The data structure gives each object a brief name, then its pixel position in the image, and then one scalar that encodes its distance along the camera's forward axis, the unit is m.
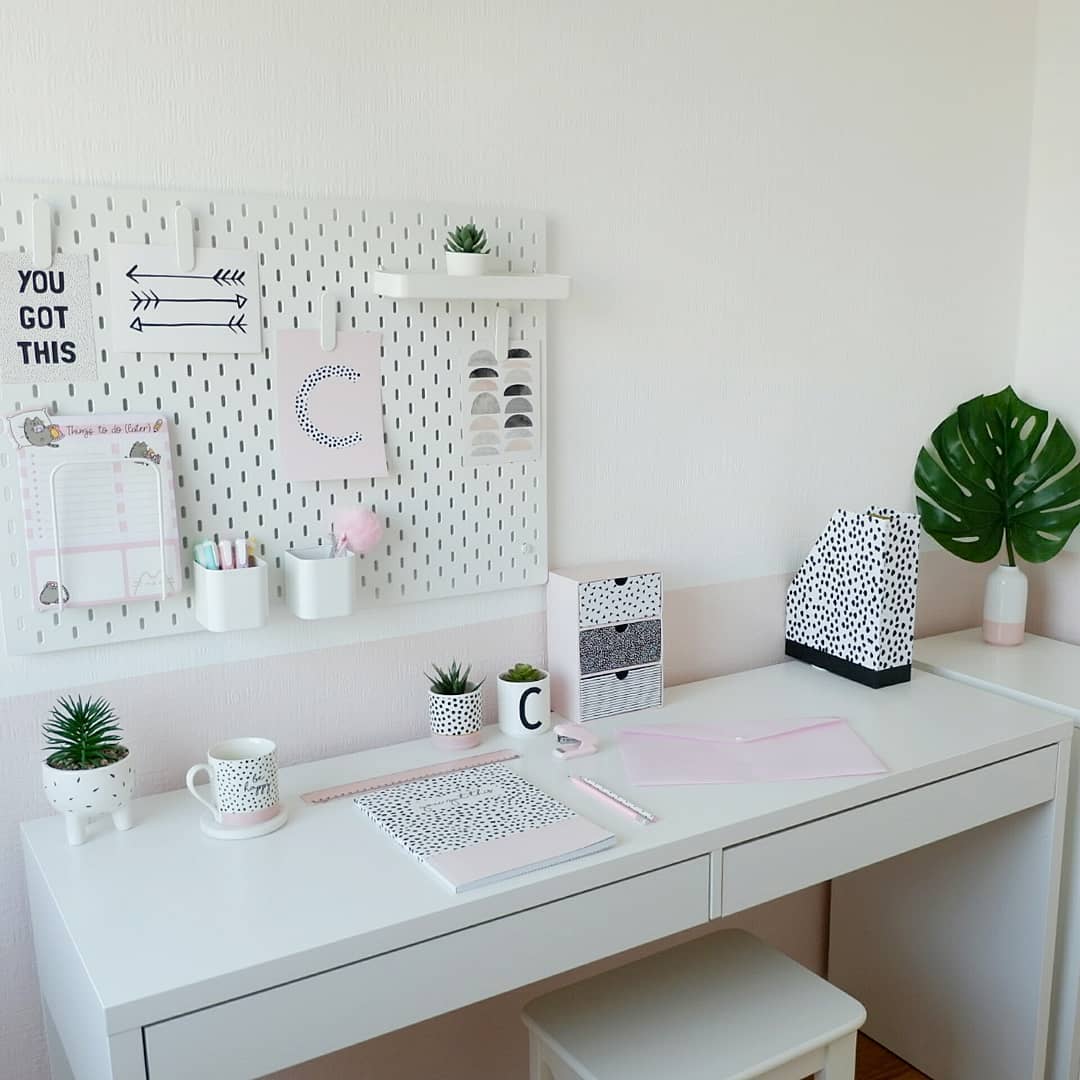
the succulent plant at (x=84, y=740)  1.32
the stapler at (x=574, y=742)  1.59
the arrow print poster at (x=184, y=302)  1.37
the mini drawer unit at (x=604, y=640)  1.71
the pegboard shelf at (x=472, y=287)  1.48
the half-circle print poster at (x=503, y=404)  1.65
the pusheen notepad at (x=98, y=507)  1.35
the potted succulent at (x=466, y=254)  1.54
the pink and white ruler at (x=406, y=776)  1.46
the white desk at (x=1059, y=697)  1.82
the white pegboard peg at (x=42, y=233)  1.31
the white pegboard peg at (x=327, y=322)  1.50
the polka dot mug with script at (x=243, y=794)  1.33
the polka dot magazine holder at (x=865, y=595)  1.83
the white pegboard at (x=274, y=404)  1.36
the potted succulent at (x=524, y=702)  1.66
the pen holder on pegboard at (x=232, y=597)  1.41
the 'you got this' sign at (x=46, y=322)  1.31
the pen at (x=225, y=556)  1.43
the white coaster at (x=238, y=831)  1.33
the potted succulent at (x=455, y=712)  1.60
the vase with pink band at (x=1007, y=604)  2.13
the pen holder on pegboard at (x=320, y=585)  1.48
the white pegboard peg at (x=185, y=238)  1.39
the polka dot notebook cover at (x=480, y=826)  1.25
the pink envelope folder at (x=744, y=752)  1.53
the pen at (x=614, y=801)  1.39
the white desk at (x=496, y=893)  1.08
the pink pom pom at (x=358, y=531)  1.53
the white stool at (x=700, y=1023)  1.38
